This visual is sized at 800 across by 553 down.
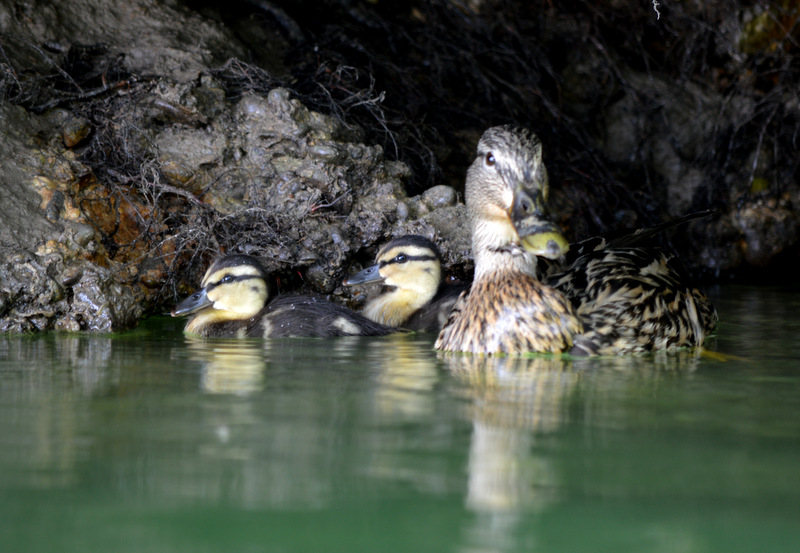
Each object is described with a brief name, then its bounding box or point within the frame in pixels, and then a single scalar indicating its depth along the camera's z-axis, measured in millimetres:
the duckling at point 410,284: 9969
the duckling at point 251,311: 8891
